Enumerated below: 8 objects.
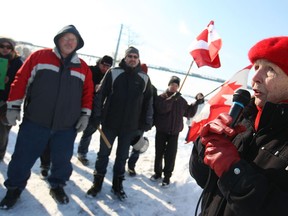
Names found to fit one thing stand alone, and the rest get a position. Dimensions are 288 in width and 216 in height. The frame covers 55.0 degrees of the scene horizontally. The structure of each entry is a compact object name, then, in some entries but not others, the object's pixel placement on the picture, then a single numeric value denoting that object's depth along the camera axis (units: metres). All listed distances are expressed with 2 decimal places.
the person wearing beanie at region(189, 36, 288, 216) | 1.14
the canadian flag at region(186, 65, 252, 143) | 3.37
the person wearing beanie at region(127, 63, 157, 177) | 5.02
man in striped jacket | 3.15
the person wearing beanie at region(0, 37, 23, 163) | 3.95
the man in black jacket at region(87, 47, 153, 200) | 3.80
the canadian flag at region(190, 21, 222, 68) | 4.31
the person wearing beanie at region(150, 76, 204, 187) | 4.77
